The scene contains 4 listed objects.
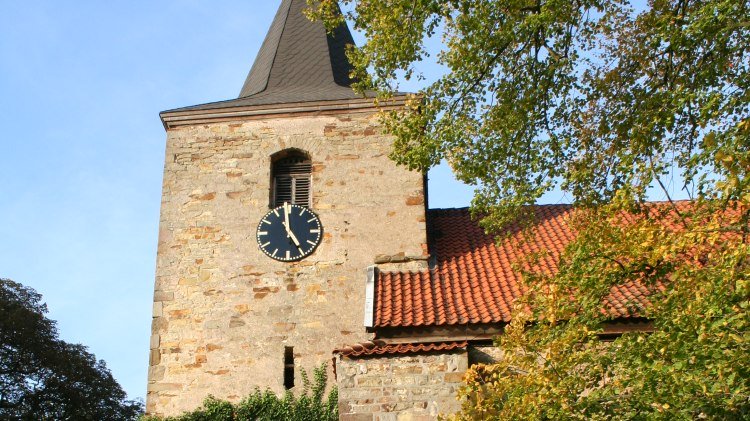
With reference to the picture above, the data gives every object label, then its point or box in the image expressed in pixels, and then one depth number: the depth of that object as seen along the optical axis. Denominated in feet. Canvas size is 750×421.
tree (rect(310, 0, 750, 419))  21.48
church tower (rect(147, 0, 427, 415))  43.62
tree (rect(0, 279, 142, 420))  71.51
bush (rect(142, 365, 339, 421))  41.34
